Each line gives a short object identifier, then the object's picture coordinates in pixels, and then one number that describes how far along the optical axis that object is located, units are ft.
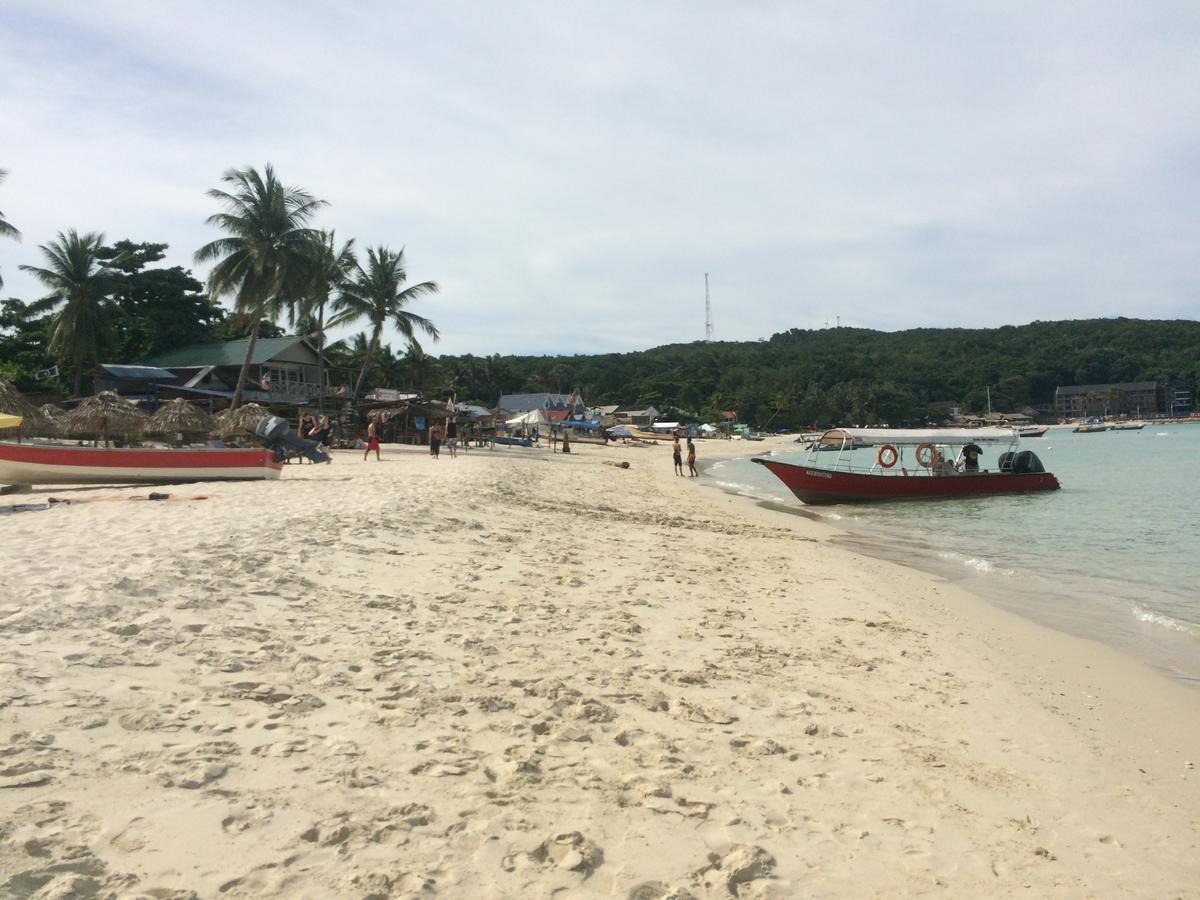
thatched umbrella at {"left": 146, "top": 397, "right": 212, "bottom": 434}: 80.23
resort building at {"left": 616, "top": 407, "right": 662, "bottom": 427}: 304.09
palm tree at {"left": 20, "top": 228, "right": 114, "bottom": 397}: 128.67
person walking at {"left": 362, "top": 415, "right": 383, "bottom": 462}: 81.46
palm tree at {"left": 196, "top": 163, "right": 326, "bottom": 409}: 111.04
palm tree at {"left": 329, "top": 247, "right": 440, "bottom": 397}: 134.41
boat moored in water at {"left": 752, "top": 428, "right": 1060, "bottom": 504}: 70.64
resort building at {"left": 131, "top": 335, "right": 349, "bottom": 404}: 129.90
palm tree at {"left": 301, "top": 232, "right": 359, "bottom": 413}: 124.16
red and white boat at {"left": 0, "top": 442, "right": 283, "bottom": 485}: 52.95
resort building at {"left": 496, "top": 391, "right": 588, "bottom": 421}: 261.85
